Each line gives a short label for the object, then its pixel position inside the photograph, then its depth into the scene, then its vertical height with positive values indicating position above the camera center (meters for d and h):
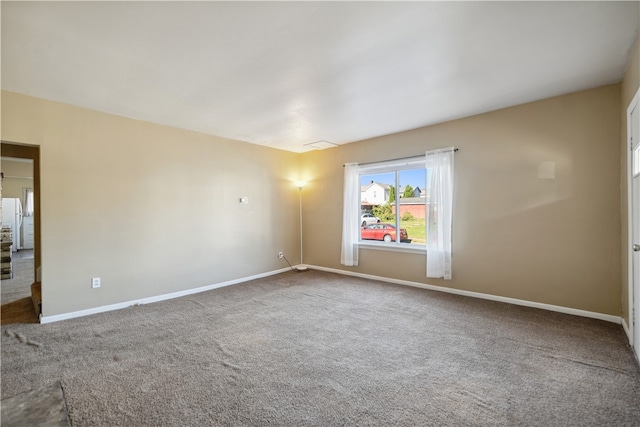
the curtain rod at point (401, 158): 4.18 +0.93
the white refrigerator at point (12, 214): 7.45 -0.04
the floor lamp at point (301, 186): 6.01 +0.57
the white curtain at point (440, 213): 4.22 +0.00
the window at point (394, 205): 4.78 +0.14
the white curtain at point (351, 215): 5.39 -0.05
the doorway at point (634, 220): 2.37 -0.06
